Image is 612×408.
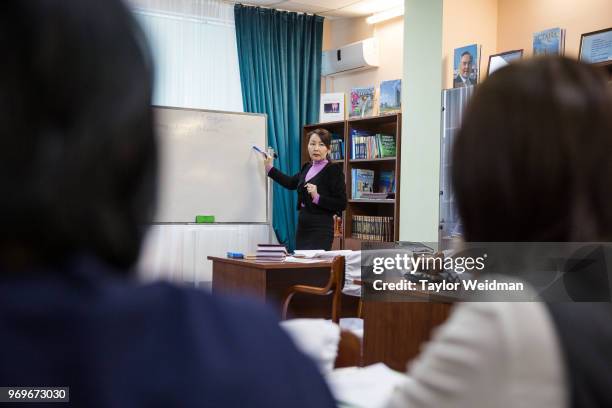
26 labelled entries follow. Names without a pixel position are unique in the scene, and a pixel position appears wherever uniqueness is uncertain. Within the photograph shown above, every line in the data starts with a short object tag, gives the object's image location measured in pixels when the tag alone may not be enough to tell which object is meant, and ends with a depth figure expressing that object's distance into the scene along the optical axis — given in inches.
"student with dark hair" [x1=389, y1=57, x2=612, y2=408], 29.3
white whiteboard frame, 255.0
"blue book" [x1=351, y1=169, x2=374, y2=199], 280.7
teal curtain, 295.6
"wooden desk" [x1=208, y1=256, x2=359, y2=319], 178.5
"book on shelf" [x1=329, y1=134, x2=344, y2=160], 293.3
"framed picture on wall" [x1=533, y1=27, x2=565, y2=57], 220.7
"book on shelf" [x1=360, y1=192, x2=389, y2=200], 268.2
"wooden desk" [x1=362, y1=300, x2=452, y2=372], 114.7
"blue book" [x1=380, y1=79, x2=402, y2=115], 271.7
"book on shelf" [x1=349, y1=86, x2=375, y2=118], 288.5
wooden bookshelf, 280.1
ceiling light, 281.7
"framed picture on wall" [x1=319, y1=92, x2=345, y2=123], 296.2
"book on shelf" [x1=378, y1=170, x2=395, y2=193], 275.7
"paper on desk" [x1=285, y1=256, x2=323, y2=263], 183.8
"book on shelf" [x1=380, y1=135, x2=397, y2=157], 268.2
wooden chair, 160.2
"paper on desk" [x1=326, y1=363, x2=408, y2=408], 44.1
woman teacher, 217.8
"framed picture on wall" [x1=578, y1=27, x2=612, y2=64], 199.8
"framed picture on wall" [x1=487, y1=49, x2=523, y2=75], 230.4
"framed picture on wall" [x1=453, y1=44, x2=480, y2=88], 234.4
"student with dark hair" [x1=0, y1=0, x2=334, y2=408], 19.7
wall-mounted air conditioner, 290.4
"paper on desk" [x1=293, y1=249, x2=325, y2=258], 191.3
